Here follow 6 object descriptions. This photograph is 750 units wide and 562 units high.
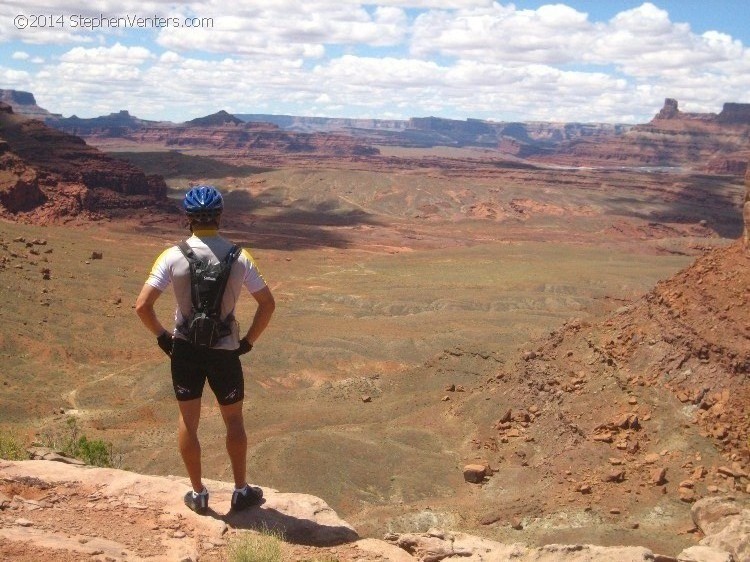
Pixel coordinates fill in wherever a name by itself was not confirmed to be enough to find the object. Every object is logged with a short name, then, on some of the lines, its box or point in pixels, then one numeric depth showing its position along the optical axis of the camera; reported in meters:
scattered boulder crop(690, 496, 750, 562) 8.20
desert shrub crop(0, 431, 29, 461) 9.37
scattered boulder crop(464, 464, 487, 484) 16.70
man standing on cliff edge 5.89
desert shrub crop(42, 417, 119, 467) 13.27
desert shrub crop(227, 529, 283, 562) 5.23
